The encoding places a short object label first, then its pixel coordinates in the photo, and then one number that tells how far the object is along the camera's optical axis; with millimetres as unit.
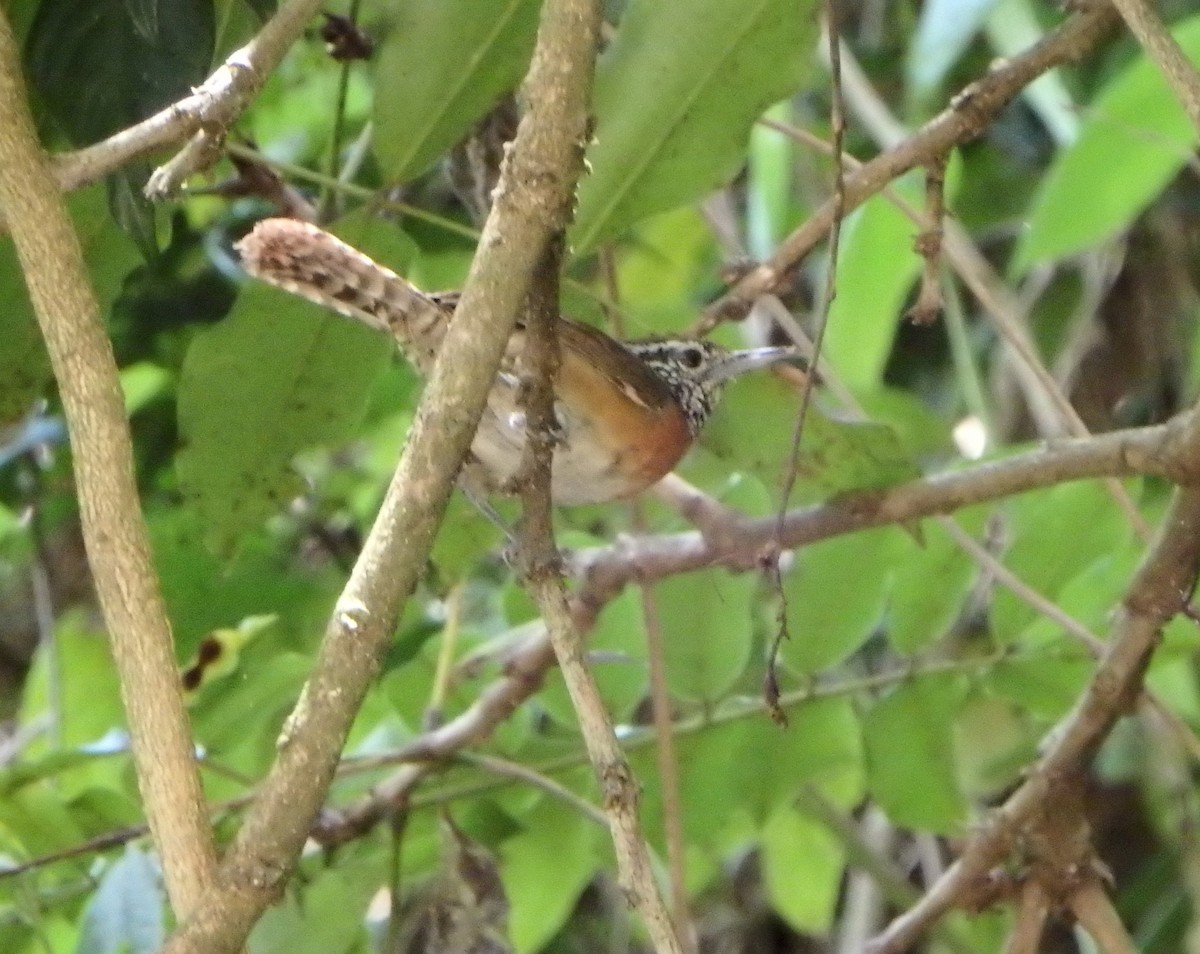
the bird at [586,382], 4273
